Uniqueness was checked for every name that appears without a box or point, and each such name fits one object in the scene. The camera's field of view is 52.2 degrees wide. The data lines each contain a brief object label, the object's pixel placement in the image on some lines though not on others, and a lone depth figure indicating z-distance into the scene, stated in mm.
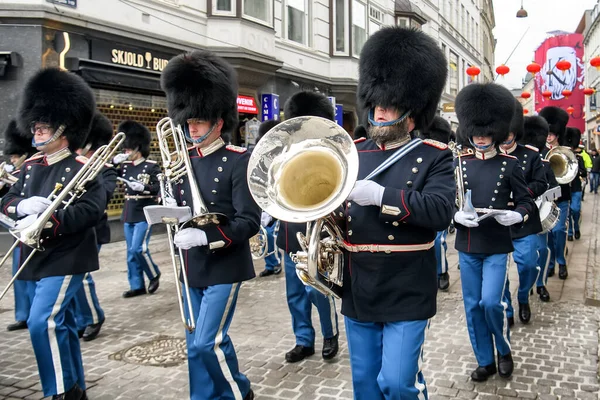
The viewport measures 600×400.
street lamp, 25453
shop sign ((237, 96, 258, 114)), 15703
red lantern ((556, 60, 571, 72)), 19584
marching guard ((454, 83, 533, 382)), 4887
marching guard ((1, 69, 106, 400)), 4234
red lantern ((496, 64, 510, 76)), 17062
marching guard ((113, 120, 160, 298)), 7977
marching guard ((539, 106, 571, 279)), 8867
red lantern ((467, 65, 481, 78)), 17931
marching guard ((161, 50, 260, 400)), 3912
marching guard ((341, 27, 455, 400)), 3139
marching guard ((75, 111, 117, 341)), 6129
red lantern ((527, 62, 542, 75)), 18891
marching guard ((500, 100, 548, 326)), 6324
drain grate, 5340
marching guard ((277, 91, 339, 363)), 5430
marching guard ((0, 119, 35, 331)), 6405
